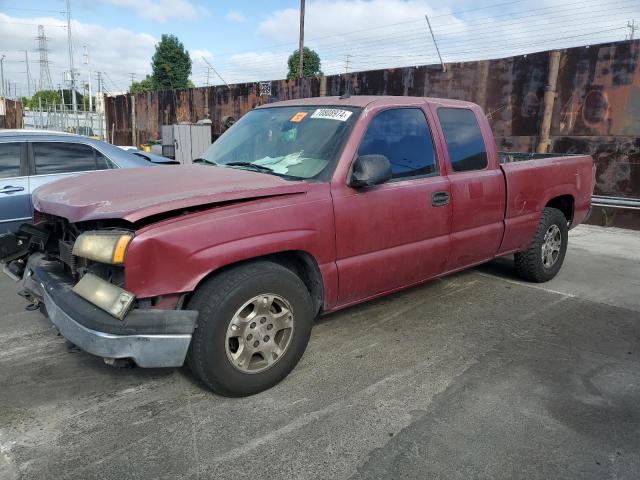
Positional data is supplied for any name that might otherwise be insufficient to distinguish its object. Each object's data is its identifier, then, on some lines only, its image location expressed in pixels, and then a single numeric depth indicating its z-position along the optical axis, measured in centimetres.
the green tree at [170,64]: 5978
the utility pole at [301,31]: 1970
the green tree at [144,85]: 6450
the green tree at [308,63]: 5936
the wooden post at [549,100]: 912
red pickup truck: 265
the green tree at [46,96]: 8300
